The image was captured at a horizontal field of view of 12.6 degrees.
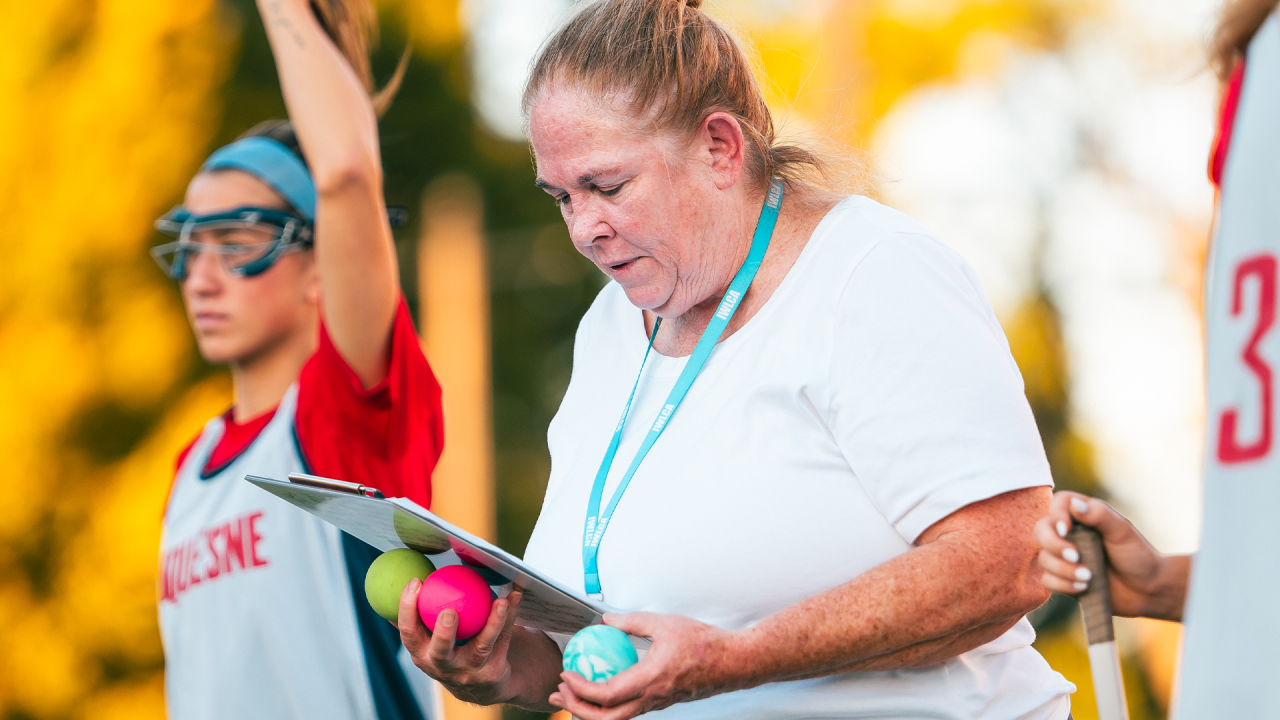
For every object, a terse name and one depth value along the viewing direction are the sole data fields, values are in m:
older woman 4.88
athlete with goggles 5.43
